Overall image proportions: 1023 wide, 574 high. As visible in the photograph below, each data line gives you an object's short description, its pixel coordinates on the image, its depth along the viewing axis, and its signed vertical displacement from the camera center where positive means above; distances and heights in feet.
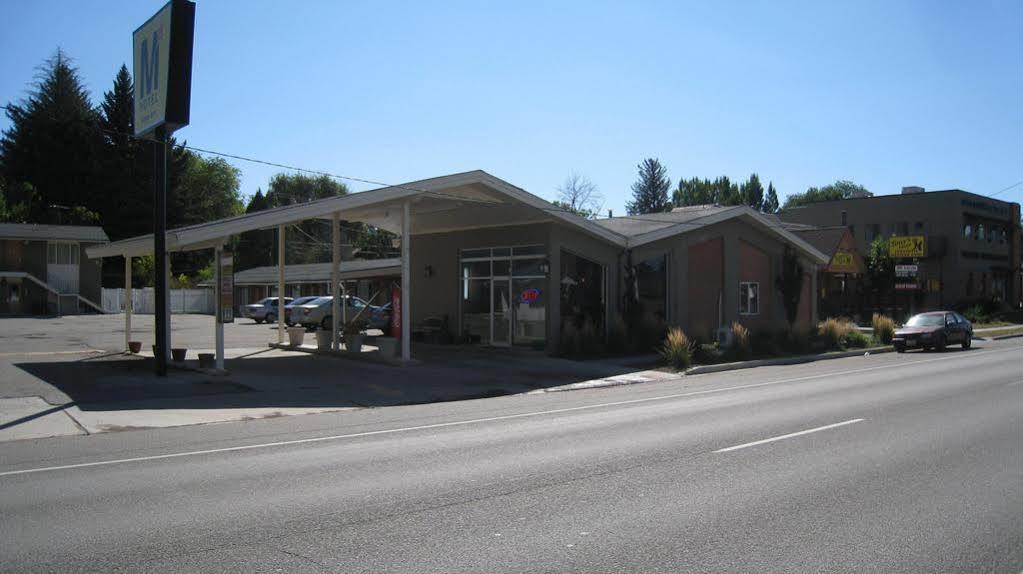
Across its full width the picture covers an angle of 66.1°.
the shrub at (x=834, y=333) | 97.35 -3.49
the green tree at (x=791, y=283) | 107.55 +3.04
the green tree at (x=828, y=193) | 448.33 +64.93
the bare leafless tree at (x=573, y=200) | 248.44 +33.44
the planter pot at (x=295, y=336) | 83.20 -3.13
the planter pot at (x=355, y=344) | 75.74 -3.62
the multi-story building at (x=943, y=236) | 183.62 +17.45
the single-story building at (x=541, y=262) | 73.00 +4.95
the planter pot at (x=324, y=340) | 79.48 -3.38
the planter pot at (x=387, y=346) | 70.64 -3.57
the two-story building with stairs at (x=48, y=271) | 152.76 +7.48
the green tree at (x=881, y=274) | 165.37 +6.43
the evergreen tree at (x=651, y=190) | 334.85 +49.56
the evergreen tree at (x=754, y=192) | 408.18 +59.04
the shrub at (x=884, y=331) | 102.83 -3.46
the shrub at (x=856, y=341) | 99.83 -4.61
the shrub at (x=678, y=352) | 71.46 -4.26
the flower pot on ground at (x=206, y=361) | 63.36 -4.35
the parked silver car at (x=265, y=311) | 144.46 -0.78
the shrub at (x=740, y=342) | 81.46 -3.86
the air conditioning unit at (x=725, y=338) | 82.17 -3.43
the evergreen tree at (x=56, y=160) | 208.03 +39.37
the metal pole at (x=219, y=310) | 58.54 -0.23
